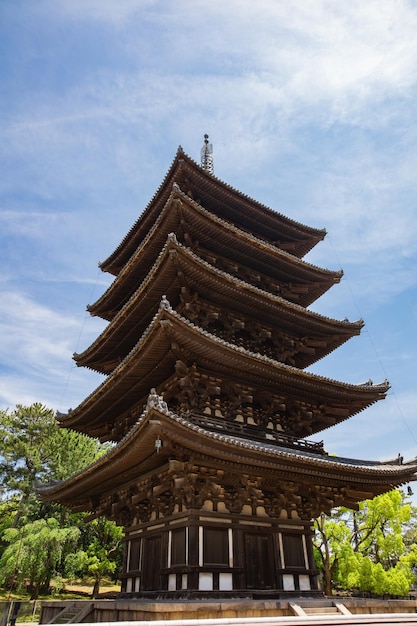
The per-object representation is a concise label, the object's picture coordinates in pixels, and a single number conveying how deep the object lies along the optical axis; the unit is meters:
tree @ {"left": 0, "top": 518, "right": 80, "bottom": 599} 31.50
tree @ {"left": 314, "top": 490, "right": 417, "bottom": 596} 24.78
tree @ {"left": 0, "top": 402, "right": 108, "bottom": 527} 38.34
